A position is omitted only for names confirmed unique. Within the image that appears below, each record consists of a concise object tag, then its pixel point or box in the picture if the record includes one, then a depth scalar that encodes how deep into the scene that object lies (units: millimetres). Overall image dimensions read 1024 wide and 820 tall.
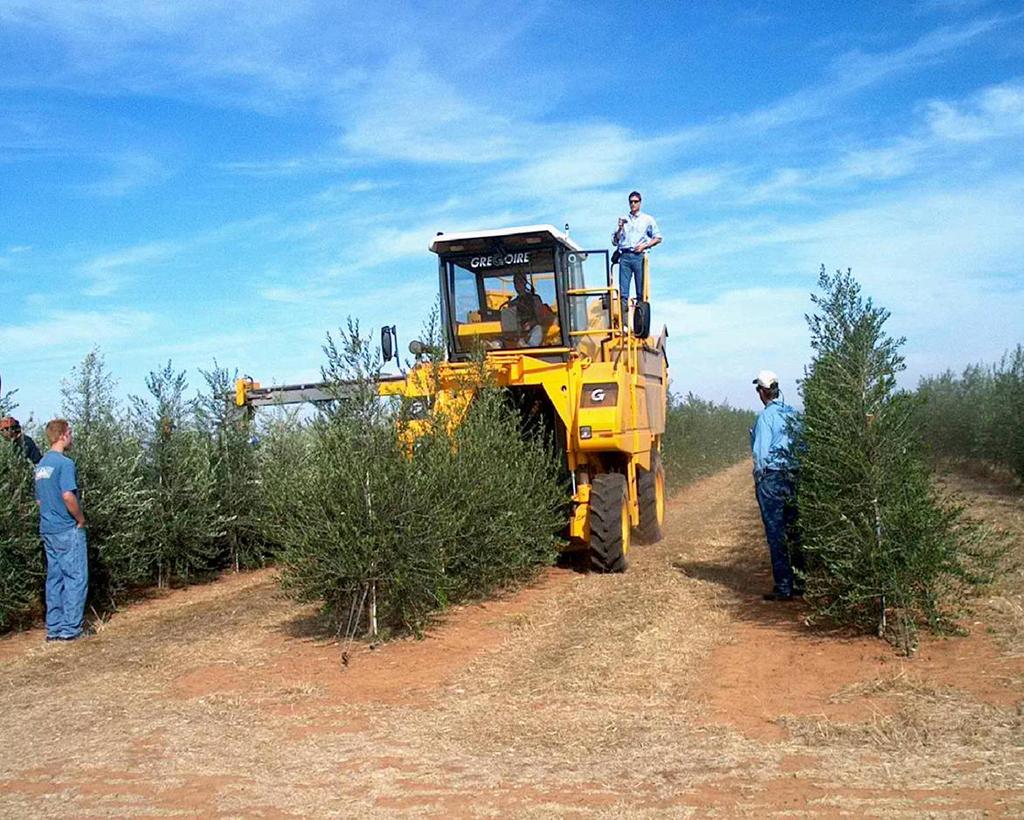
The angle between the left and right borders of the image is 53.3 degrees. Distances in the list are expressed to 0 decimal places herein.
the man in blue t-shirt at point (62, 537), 8555
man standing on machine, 11641
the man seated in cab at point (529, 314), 11172
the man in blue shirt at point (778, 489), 8336
